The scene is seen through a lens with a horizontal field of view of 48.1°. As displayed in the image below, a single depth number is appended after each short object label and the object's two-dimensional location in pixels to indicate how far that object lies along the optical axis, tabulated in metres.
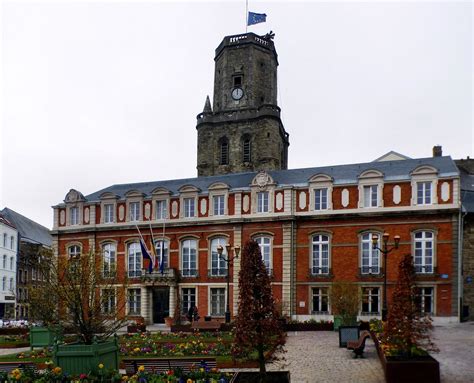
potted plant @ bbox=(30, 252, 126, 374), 13.89
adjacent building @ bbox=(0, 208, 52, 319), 62.28
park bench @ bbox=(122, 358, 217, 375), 14.86
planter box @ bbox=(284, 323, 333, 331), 29.81
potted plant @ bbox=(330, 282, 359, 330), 27.96
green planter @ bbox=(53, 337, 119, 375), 13.82
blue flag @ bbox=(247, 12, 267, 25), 58.03
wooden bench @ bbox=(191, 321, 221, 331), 29.58
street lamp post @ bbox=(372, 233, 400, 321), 28.79
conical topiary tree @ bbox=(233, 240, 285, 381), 13.14
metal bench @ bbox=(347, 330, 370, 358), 19.03
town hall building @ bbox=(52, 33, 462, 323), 35.19
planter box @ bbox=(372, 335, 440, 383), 13.66
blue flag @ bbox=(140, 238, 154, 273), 38.50
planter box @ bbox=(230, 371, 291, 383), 12.91
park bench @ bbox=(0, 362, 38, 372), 15.70
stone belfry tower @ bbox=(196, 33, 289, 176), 55.68
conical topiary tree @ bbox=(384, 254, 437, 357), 14.50
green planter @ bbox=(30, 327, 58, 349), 24.11
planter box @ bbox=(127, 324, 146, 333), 31.92
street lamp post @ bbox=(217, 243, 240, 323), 33.19
